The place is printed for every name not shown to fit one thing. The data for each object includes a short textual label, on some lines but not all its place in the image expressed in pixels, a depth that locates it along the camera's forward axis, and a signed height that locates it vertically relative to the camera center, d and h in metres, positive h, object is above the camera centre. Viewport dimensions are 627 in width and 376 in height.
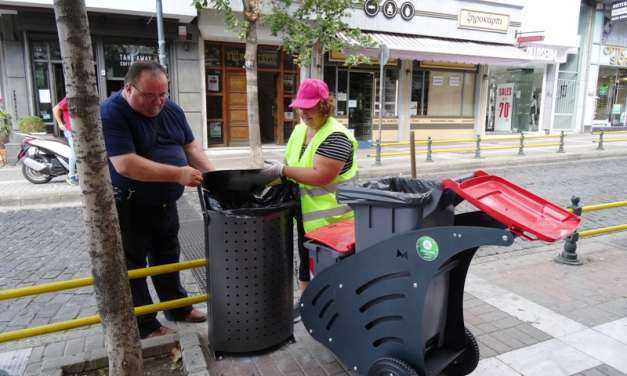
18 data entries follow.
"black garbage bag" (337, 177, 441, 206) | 2.35 -0.46
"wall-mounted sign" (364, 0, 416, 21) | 16.16 +3.27
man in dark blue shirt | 2.88 -0.41
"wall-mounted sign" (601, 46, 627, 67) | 22.75 +2.37
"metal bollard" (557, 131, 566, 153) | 15.19 -1.28
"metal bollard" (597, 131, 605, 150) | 15.83 -1.30
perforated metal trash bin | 2.94 -1.09
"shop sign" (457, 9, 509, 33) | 18.30 +3.26
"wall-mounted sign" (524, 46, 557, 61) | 20.09 +2.24
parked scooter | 9.62 -1.14
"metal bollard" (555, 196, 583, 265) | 5.12 -1.59
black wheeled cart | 2.22 -0.85
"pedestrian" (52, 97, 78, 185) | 9.12 -0.45
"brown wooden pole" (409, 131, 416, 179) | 4.18 -0.44
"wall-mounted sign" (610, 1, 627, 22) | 21.31 +4.20
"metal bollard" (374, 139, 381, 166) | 12.44 -1.31
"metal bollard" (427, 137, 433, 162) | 13.03 -1.29
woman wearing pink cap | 3.00 -0.35
